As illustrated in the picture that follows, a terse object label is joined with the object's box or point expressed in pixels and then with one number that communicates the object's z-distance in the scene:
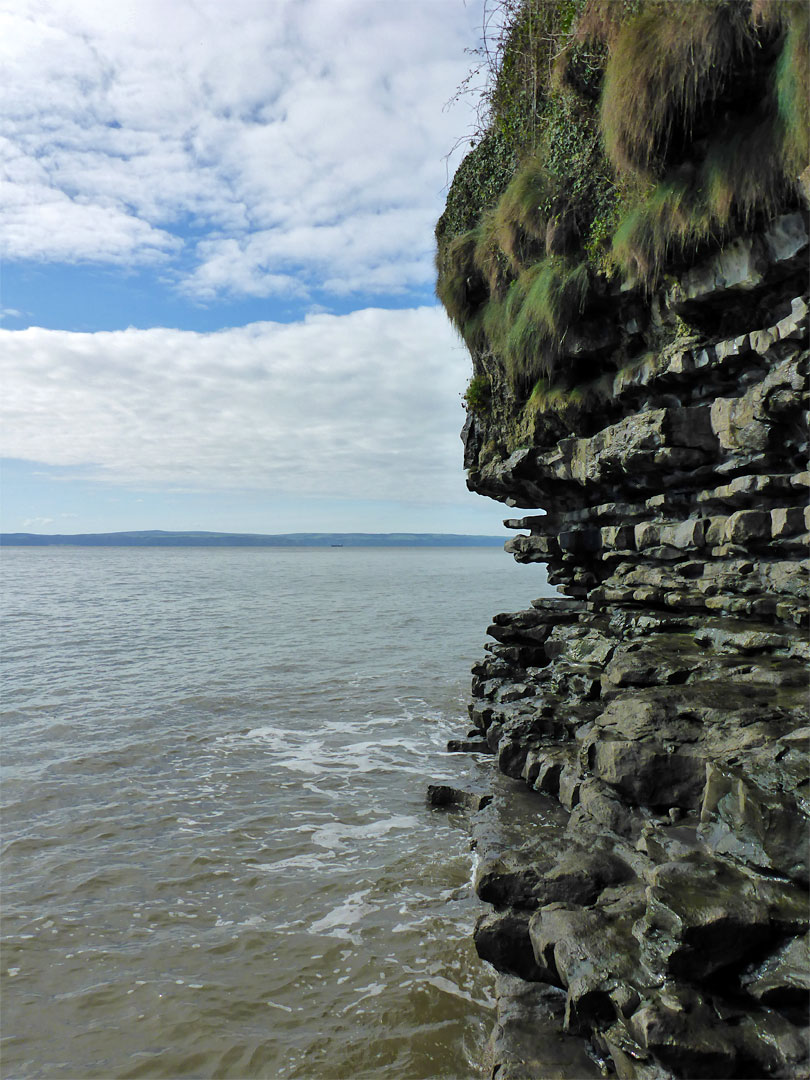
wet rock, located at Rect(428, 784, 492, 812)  9.87
